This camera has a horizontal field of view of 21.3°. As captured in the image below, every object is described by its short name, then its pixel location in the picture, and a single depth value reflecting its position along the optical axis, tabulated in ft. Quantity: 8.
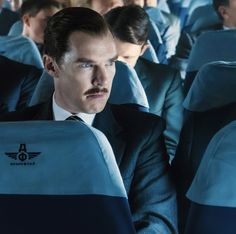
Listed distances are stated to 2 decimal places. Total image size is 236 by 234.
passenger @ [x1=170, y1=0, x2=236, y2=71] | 11.38
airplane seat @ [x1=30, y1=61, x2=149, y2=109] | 6.86
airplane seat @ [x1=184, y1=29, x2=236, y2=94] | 8.65
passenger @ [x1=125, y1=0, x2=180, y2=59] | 14.43
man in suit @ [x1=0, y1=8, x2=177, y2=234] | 5.01
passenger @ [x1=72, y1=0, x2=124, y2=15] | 11.43
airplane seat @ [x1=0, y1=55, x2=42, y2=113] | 8.36
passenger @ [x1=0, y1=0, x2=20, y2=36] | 15.30
